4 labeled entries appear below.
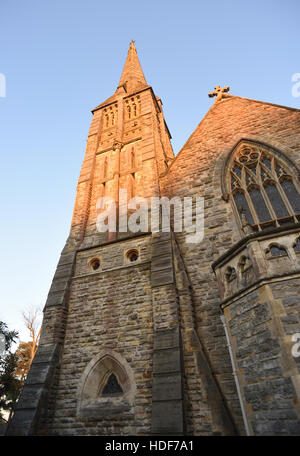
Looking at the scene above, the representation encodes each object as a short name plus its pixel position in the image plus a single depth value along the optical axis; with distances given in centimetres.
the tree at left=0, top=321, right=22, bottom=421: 1386
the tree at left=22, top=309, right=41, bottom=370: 1858
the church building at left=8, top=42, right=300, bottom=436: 453
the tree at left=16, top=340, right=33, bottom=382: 2034
